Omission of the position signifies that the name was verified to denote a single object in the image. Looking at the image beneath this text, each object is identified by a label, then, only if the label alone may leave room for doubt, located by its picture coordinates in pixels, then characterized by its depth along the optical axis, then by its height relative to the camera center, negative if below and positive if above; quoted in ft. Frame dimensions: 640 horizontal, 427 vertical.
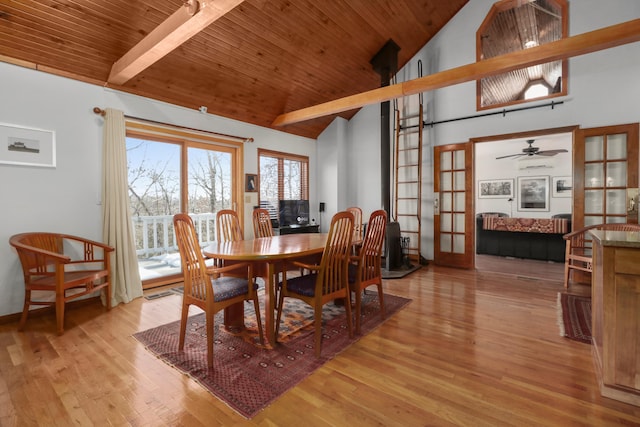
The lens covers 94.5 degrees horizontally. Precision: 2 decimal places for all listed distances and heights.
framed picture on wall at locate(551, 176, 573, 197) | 23.56 +1.67
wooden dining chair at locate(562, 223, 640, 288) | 11.04 -1.70
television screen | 17.52 -0.21
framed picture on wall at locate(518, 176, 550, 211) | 24.51 +1.19
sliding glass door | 13.52 +1.20
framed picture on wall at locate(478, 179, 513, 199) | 25.91 +1.69
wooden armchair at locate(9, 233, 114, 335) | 8.52 -1.84
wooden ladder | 17.43 +1.69
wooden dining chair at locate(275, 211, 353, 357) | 7.14 -1.86
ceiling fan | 19.79 +3.77
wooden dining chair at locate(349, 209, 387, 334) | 8.44 -1.61
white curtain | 10.96 +0.27
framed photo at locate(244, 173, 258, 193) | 16.19 +1.47
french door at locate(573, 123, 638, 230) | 12.33 +1.36
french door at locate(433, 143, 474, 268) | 15.96 +0.10
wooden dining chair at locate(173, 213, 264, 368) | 6.66 -1.90
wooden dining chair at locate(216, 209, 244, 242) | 10.28 -0.59
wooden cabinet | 5.34 -2.06
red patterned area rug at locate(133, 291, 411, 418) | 5.83 -3.53
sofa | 17.28 -2.14
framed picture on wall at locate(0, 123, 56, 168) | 9.24 +2.10
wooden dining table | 7.04 -1.10
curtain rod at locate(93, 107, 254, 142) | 10.84 +3.73
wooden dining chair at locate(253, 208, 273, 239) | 11.82 -0.60
